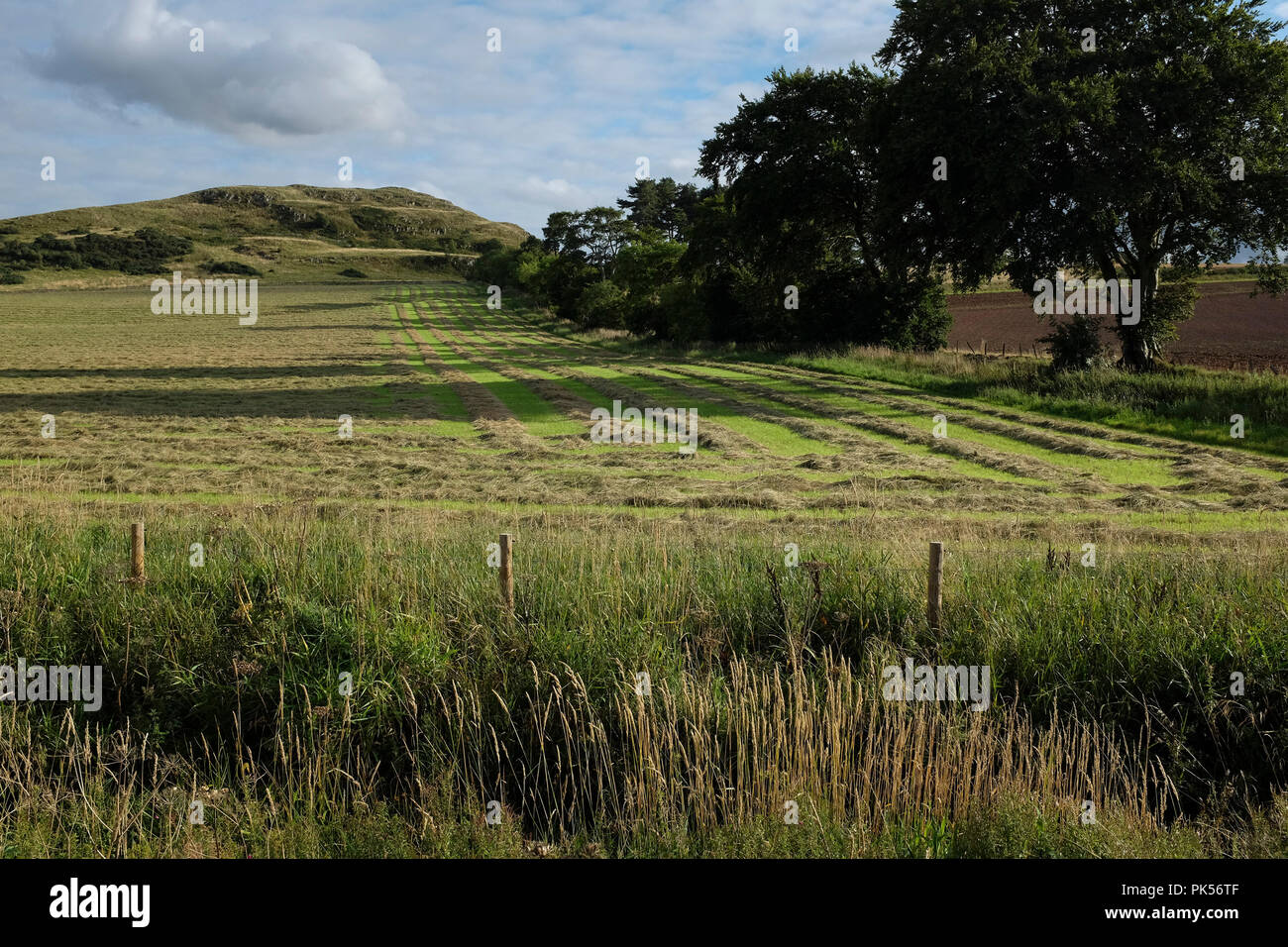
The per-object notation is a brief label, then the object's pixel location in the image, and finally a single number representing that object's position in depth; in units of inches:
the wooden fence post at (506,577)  311.3
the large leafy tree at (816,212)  1605.6
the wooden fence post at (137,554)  322.7
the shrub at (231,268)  6140.3
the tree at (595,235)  3221.0
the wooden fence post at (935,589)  306.0
